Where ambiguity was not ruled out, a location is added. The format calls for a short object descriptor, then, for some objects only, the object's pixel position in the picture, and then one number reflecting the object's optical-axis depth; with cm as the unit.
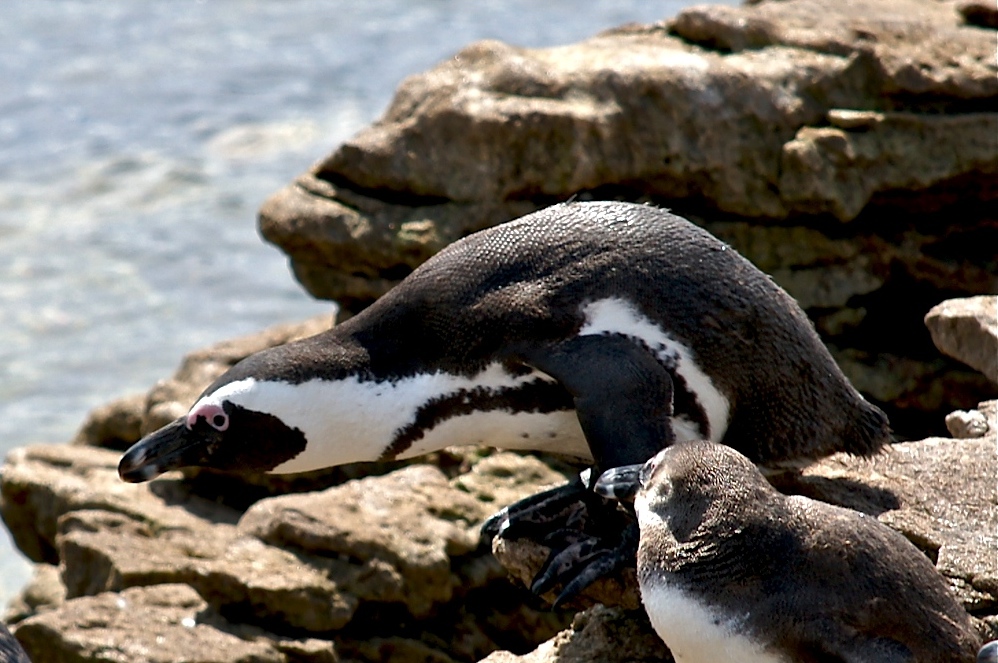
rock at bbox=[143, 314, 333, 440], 1728
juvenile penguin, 828
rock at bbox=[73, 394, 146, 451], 1872
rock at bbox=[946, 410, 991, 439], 1224
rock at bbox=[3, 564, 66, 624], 1691
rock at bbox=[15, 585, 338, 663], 1281
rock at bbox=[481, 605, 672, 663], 1019
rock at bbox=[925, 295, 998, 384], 1302
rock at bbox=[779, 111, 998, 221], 1587
